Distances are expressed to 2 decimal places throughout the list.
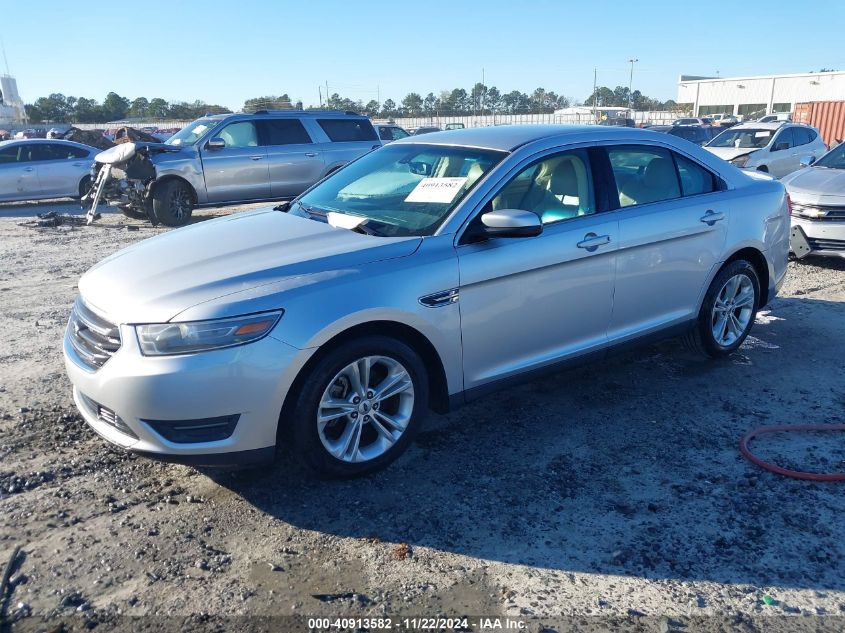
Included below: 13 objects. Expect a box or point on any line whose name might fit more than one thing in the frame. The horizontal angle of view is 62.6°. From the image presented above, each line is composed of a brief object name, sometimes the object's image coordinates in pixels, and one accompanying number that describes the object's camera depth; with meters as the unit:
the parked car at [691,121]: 38.72
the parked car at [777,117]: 33.93
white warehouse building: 58.14
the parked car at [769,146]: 14.45
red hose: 3.65
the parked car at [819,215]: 8.01
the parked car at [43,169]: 15.09
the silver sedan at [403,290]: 3.17
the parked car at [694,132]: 25.12
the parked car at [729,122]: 34.83
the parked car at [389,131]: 22.98
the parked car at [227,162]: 12.24
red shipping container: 24.88
